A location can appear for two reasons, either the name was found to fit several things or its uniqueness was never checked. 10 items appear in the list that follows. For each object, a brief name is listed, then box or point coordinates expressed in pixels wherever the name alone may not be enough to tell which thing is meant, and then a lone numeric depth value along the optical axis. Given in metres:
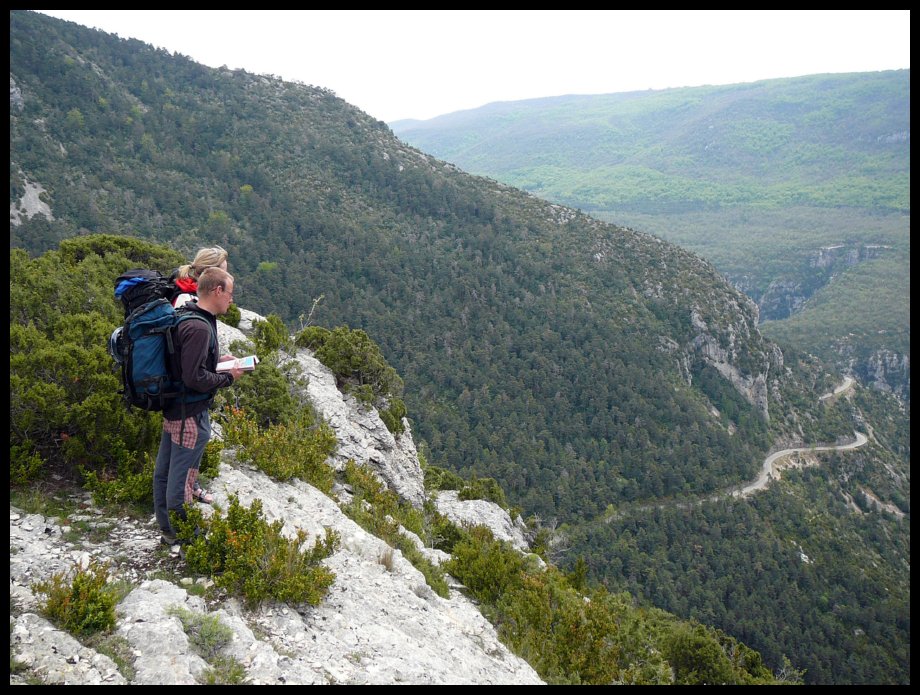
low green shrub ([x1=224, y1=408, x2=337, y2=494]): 6.95
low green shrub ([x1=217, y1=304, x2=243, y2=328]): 11.99
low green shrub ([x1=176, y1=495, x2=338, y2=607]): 4.54
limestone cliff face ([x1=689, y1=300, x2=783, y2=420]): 70.69
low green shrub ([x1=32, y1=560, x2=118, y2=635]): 3.65
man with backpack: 4.11
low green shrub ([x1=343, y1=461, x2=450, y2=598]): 7.09
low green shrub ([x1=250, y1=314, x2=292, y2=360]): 11.52
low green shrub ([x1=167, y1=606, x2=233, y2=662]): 3.86
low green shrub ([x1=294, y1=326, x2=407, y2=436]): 13.44
